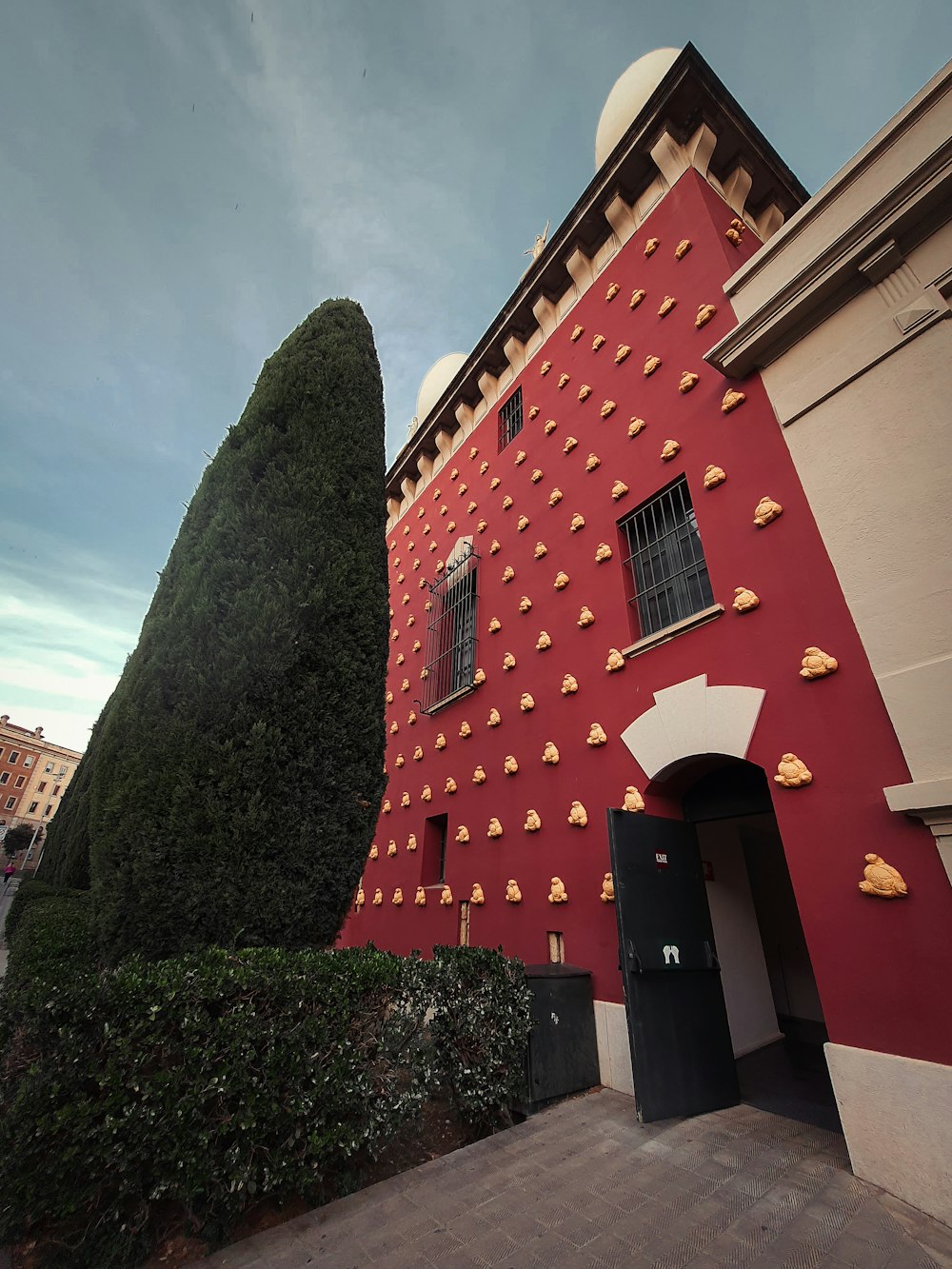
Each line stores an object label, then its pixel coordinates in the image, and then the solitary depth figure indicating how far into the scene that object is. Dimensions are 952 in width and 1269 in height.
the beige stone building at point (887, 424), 3.14
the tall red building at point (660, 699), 3.66
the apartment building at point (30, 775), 62.28
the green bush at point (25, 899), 8.73
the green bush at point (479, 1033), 3.93
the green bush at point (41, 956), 2.73
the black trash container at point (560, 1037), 4.41
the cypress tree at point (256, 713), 3.84
